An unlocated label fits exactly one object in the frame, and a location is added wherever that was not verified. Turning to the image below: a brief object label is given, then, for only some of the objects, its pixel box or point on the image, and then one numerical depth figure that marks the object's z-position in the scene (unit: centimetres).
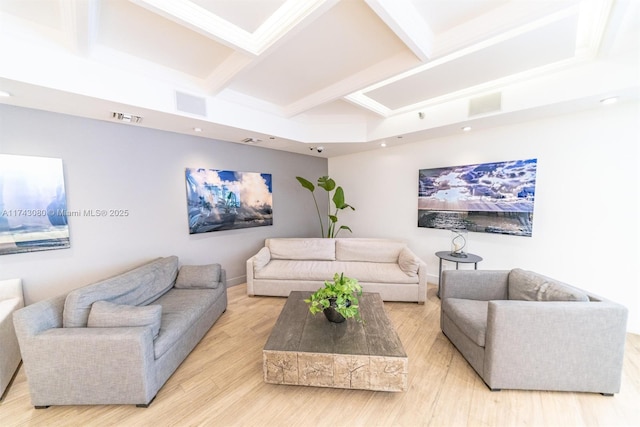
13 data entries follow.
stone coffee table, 161
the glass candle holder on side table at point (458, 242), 328
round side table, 303
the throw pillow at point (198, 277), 273
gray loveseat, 152
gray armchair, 159
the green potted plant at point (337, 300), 190
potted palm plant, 428
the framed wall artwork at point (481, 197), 296
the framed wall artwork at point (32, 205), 214
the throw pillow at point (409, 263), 312
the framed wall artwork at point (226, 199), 339
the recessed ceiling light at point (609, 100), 225
